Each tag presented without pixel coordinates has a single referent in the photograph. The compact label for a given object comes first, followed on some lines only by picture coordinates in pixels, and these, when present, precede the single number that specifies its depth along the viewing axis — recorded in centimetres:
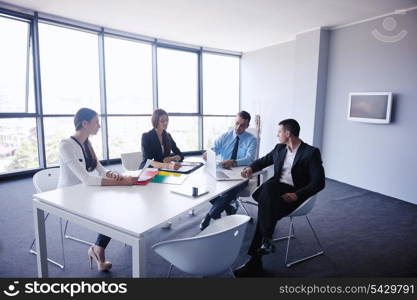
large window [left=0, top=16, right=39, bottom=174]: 486
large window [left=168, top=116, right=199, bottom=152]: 755
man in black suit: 242
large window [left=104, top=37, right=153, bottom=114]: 621
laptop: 252
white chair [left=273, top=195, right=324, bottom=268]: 246
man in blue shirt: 297
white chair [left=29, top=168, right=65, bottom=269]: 246
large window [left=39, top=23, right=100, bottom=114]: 535
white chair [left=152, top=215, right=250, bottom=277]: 144
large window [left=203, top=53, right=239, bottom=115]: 784
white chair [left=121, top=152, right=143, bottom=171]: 328
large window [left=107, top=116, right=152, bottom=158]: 648
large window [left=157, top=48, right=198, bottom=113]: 702
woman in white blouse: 224
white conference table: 154
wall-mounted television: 448
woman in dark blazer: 315
